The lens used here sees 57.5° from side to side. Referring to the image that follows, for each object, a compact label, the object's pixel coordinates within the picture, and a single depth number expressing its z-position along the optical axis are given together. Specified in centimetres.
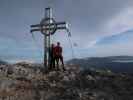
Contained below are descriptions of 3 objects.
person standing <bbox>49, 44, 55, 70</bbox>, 1026
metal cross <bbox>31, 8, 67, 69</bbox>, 1081
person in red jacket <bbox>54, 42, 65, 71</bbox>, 1000
